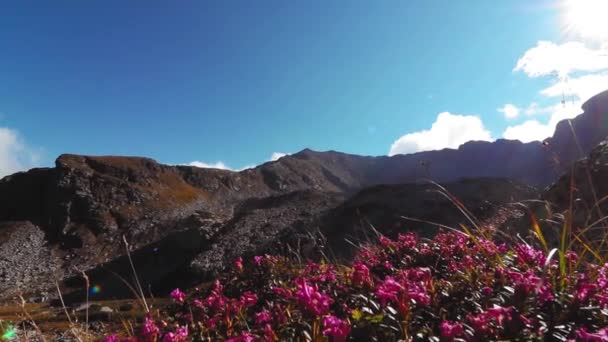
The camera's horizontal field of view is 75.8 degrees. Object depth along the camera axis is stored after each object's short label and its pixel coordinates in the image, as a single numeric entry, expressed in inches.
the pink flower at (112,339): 118.8
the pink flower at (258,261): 241.9
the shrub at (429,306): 101.8
